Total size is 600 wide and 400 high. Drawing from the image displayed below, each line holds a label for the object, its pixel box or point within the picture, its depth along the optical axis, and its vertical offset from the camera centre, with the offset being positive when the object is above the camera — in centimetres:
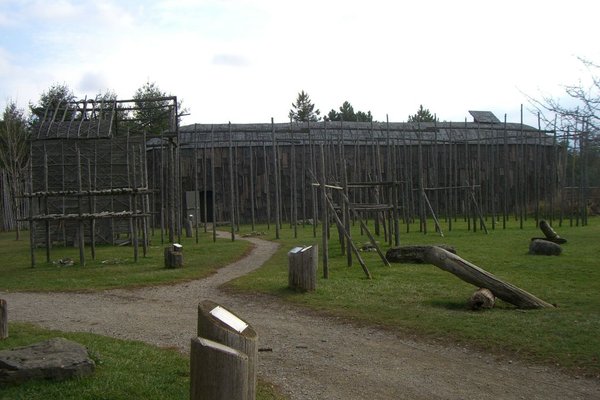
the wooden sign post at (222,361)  419 -117
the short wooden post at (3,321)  798 -159
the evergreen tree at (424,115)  8272 +1056
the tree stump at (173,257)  1652 -162
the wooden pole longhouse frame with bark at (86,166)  2542 +144
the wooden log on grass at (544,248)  1612 -165
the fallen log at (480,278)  993 -157
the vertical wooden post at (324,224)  1327 -68
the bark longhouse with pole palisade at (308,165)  3744 +157
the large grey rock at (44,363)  592 -163
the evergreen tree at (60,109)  2663 +419
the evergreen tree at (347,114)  7850 +1037
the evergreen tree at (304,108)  8019 +1173
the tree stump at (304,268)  1183 -147
